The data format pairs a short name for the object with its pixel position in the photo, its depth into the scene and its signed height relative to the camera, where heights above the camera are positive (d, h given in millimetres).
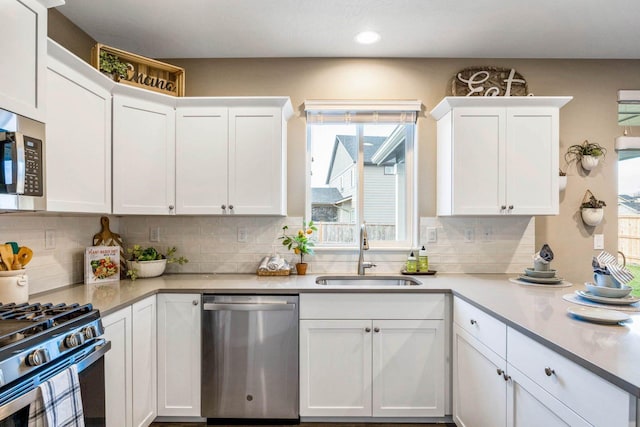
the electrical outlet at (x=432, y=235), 2877 -168
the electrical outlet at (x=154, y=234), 2852 -170
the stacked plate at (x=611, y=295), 1667 -380
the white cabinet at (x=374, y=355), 2258 -878
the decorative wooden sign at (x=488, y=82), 2824 +1022
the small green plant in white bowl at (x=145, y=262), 2576 -361
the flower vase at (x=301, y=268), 2771 -418
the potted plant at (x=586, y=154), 2789 +472
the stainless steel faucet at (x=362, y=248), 2719 -263
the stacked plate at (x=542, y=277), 2264 -398
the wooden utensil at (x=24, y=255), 1785 -215
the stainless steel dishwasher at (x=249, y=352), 2240 -854
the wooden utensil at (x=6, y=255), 1688 -203
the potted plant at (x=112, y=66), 2309 +934
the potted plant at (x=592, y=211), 2795 +26
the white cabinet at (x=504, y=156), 2537 +403
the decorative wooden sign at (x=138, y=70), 2309 +959
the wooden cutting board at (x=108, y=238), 2598 -191
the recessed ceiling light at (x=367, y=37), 2510 +1236
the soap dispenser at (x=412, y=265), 2760 -389
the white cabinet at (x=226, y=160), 2561 +370
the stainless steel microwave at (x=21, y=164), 1365 +188
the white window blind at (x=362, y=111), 2859 +804
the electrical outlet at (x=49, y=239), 2127 -161
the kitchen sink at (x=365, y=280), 2727 -506
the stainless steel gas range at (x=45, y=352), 1089 -479
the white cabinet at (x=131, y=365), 1787 -819
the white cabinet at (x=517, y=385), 1065 -640
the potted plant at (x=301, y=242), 2752 -219
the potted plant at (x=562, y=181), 2773 +248
